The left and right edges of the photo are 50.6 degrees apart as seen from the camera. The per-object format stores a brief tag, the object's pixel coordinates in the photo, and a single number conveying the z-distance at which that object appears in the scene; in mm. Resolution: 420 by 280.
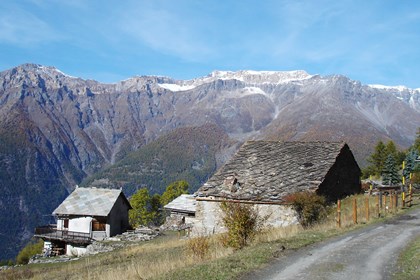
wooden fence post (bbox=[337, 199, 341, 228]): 22047
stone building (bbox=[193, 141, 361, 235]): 30812
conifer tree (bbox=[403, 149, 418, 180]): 59412
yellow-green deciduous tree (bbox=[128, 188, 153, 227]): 82812
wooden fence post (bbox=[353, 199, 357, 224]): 23094
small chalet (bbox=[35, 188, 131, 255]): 56475
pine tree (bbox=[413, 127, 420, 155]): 72125
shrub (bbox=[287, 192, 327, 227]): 26469
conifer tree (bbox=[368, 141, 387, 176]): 74250
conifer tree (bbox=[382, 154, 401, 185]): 56862
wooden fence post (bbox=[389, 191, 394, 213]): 28291
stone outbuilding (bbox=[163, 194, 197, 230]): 55656
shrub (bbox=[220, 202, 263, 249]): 17156
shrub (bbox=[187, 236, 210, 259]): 16094
